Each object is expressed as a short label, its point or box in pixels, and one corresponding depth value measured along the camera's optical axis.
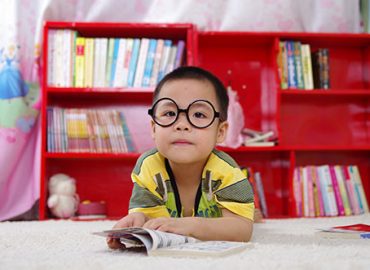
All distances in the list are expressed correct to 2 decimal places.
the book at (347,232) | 1.49
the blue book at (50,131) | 2.82
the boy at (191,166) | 1.45
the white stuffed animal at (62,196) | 2.78
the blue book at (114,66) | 2.88
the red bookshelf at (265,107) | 2.94
